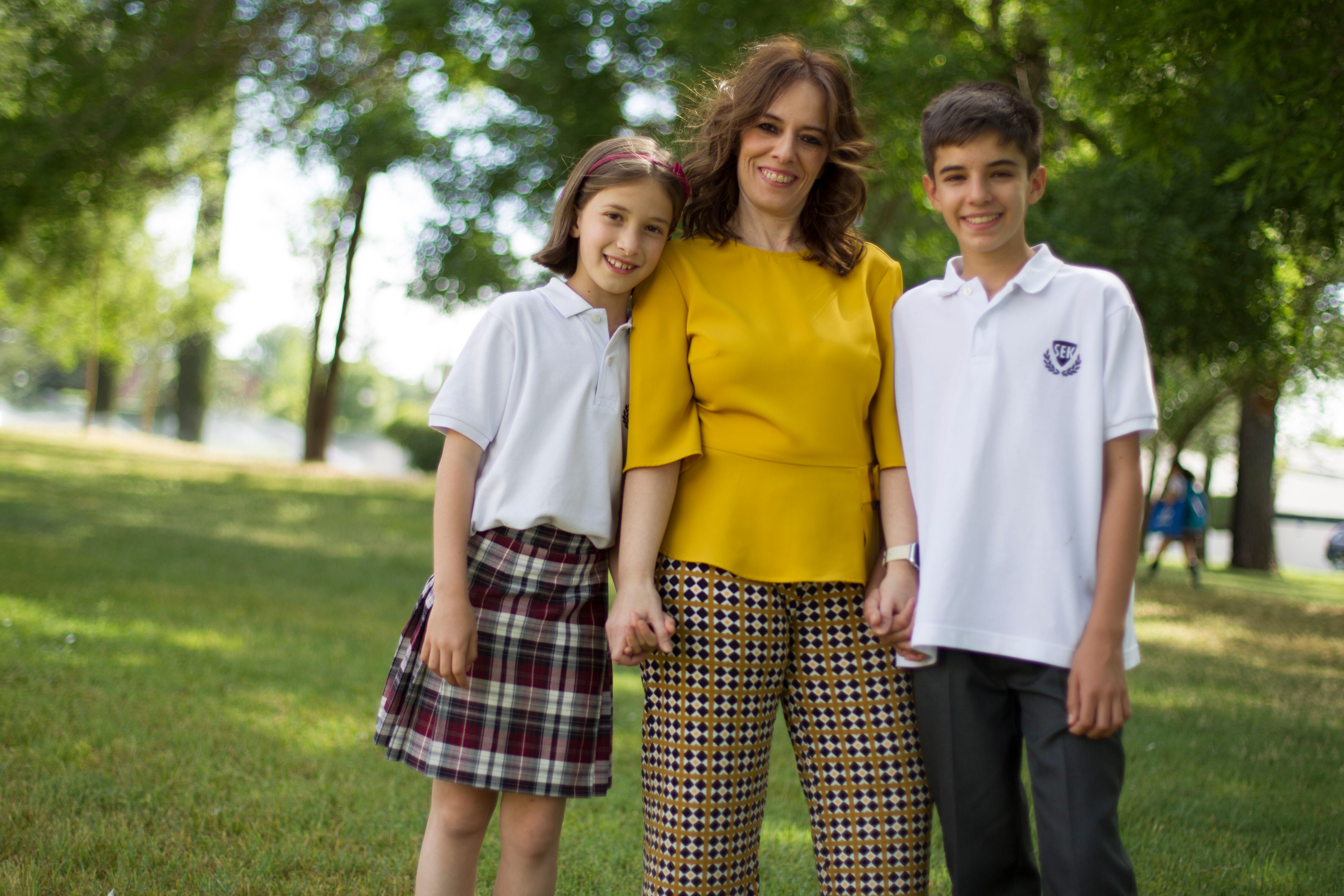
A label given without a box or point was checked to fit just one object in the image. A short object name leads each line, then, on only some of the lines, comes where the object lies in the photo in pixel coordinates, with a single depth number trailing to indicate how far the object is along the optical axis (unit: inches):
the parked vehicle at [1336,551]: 900.0
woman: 77.2
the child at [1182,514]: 498.3
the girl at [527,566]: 81.0
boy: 71.6
